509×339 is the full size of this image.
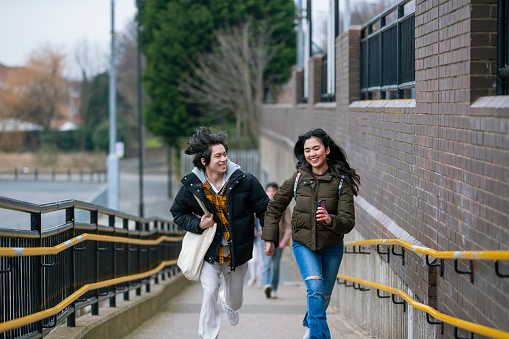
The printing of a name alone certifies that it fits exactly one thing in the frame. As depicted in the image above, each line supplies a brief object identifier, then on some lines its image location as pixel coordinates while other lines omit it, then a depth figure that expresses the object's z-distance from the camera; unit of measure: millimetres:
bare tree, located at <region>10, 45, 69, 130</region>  116599
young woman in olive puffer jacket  9232
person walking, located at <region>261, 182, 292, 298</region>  19269
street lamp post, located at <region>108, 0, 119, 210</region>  45471
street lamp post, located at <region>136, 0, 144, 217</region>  45772
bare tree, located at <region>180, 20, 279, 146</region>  57317
